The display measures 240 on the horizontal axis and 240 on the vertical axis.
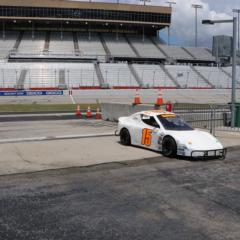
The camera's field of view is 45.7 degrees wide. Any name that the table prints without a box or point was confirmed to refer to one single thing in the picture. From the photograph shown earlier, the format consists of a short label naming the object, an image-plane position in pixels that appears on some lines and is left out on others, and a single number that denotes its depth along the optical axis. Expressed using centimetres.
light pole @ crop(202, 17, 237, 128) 1305
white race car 770
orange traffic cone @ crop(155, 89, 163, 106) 1353
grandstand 3798
